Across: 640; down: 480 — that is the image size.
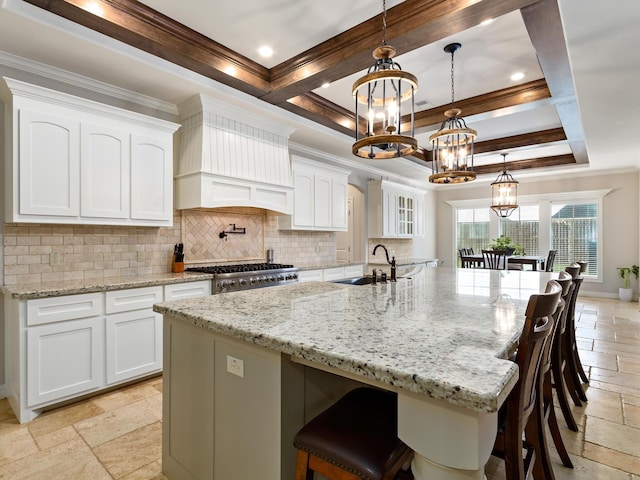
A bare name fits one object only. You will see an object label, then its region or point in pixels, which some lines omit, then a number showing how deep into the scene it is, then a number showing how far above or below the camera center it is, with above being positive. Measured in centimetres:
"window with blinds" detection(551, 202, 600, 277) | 743 +12
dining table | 604 -39
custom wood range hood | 354 +89
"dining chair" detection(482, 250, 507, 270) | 581 -34
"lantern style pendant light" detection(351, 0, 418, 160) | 197 +81
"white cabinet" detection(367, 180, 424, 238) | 656 +58
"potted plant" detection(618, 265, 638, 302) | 674 -89
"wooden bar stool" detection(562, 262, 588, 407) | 265 -93
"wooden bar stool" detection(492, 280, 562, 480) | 119 -53
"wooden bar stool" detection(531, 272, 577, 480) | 165 -98
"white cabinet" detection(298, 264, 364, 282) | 453 -48
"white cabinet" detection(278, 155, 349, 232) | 481 +61
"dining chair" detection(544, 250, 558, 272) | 588 -38
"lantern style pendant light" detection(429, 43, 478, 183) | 303 +81
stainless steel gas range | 343 -39
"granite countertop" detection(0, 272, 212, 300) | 241 -35
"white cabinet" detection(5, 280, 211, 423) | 242 -79
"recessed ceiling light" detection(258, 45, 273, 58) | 302 +165
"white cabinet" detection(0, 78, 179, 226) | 256 +65
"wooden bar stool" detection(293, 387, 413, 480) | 108 -67
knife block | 364 -29
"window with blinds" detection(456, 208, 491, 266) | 889 +28
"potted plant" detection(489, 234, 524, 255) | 638 -14
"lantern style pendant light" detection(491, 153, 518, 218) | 636 +80
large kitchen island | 88 -41
